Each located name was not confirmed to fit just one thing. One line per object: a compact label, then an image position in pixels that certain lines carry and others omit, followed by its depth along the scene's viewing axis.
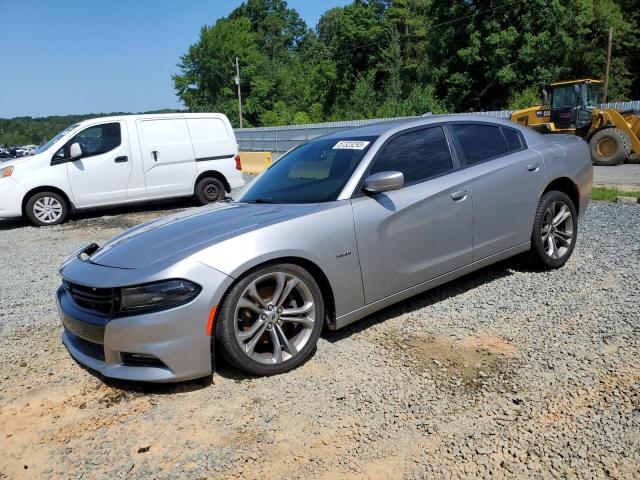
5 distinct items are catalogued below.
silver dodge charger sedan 2.96
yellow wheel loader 15.36
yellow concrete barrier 18.77
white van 9.41
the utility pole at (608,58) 35.24
